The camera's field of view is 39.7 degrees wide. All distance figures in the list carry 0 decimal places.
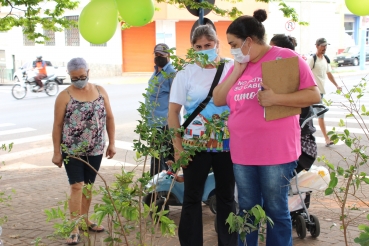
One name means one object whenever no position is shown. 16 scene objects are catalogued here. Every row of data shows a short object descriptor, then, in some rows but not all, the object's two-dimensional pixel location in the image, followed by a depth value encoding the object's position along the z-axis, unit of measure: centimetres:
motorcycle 1938
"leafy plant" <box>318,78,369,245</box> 273
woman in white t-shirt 395
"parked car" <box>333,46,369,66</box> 3475
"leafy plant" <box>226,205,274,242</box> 295
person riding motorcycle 1975
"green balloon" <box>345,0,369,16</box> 404
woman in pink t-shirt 345
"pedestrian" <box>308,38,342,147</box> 874
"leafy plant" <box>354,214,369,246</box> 234
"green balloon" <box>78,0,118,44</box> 418
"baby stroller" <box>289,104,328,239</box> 453
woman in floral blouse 485
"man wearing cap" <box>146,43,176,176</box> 614
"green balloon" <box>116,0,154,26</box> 421
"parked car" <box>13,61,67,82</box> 2173
